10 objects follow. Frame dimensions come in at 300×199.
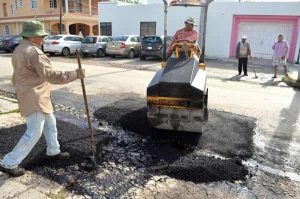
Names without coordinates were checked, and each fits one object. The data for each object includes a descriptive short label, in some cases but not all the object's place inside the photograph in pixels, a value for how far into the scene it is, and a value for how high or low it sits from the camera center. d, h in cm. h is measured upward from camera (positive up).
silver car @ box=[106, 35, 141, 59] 1959 -123
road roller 523 -117
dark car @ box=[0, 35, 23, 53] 2372 -145
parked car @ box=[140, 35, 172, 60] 1817 -110
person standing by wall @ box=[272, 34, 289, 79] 1295 -90
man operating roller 679 -14
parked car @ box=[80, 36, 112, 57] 2039 -128
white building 1909 +40
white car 2086 -128
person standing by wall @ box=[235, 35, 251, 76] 1341 -96
